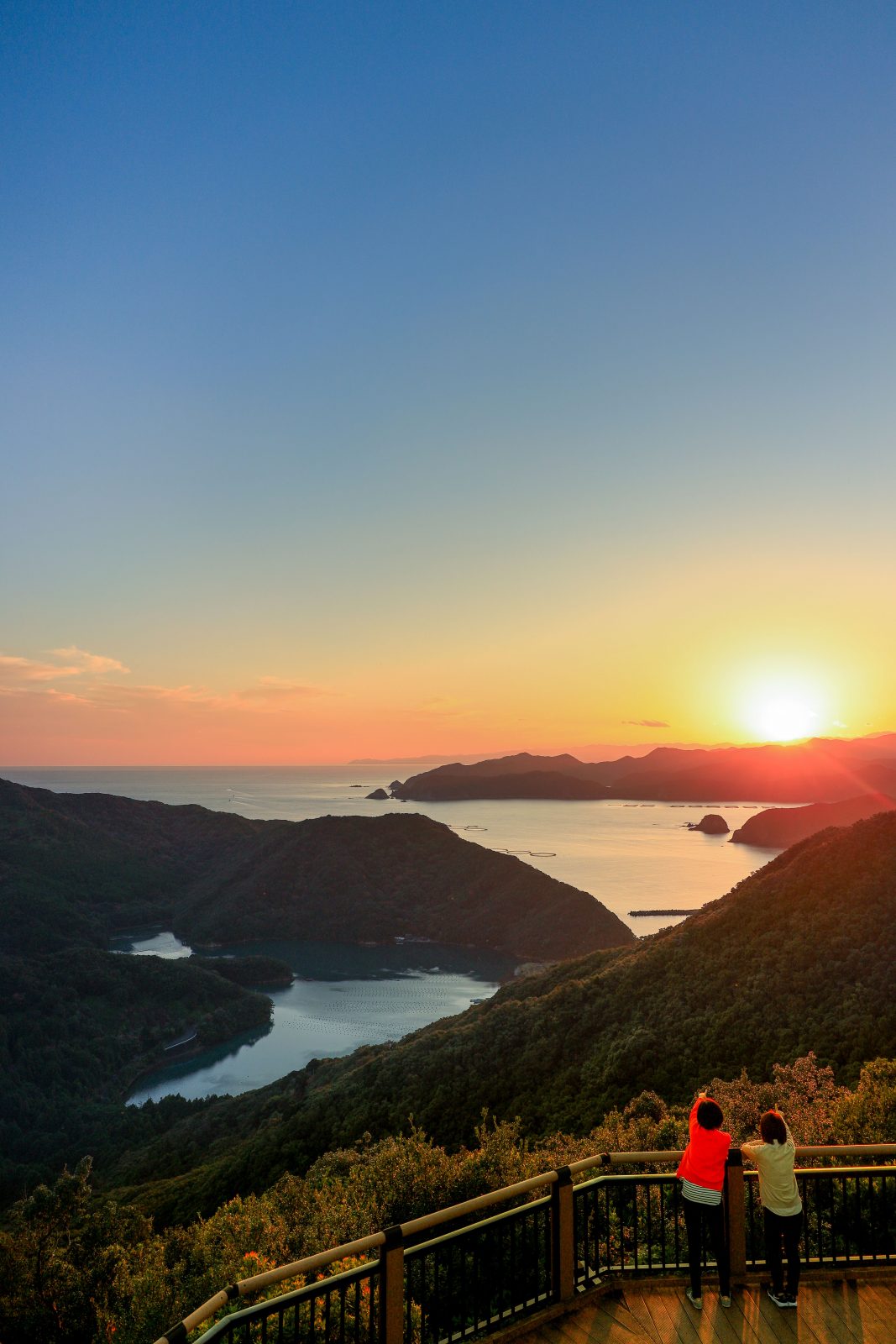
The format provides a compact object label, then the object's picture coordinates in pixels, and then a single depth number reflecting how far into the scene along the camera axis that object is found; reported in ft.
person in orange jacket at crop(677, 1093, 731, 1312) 20.52
